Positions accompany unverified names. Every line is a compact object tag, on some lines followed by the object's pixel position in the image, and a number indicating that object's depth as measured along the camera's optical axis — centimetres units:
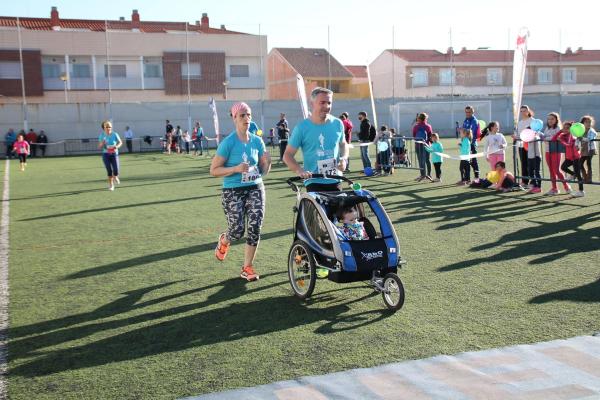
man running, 657
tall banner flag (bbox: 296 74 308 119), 2084
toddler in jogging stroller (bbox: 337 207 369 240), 607
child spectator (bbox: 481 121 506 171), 1455
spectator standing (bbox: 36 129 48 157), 3764
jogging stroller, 582
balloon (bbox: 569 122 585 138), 1237
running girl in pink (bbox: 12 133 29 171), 2731
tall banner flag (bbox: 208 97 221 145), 3259
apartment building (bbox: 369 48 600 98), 5009
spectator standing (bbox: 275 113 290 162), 2580
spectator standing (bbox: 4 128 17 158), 3629
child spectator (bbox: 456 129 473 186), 1584
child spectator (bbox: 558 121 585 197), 1283
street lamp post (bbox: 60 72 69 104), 4281
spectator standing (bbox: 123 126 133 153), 3856
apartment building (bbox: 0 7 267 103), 4394
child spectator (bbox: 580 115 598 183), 1273
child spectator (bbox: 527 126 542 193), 1373
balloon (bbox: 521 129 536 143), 1367
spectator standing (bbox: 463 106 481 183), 1595
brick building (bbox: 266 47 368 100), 5572
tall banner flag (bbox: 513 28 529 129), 1377
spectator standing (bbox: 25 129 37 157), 3700
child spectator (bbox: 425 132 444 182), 1688
